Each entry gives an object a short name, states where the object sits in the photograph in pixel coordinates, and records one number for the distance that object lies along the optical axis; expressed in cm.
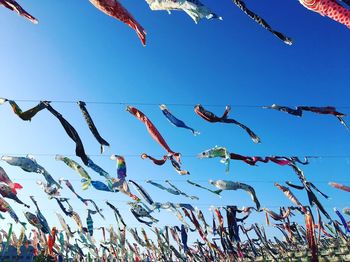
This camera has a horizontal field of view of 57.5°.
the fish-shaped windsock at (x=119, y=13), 533
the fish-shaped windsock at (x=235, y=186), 1340
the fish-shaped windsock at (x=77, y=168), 1209
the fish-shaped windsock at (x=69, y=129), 908
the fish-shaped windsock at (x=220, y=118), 973
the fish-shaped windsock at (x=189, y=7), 514
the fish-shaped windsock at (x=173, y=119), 1010
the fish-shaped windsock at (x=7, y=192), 1298
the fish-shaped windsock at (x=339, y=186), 1512
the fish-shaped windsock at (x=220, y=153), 1102
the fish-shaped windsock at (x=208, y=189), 1344
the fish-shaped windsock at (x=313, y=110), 971
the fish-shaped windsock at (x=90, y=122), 964
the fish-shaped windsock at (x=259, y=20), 522
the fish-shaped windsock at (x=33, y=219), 1809
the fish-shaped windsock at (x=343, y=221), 1988
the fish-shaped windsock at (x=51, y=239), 2034
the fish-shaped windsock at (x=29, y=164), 1130
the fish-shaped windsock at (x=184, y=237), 2009
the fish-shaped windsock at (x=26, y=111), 903
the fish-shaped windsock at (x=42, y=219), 1704
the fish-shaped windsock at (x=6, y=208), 1538
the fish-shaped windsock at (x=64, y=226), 2142
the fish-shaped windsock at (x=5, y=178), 1183
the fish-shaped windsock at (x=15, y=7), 557
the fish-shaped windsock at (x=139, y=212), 1691
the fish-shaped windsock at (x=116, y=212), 1770
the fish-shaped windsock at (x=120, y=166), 1191
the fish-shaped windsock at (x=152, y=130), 1016
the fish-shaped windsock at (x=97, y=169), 1144
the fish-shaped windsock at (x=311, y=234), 1270
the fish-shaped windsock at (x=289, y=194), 1642
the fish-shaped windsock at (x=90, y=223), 1784
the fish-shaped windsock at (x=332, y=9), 440
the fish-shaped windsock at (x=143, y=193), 1420
